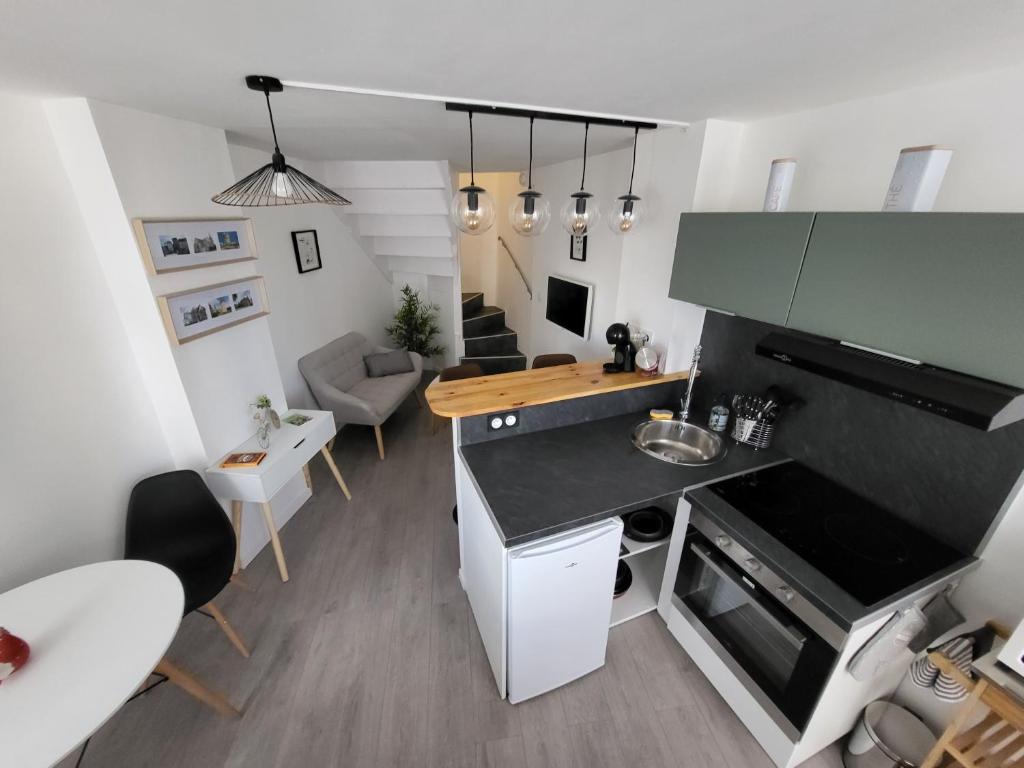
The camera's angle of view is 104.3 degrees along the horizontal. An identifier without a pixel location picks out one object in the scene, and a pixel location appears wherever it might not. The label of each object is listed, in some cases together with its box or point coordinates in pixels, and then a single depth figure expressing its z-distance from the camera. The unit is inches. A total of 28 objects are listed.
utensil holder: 75.3
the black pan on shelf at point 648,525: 76.8
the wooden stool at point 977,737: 44.7
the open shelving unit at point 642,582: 80.1
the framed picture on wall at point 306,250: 132.6
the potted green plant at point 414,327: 190.4
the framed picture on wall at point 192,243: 68.5
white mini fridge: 57.5
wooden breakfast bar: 75.5
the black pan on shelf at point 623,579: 84.0
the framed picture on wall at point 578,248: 134.6
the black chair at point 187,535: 70.4
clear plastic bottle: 80.5
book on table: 84.4
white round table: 40.8
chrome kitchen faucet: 78.2
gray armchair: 134.0
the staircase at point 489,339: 194.1
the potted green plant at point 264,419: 93.2
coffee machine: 91.5
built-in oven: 51.6
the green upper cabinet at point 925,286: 38.2
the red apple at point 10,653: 44.3
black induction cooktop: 50.9
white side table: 83.1
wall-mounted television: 132.8
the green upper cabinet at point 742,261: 54.6
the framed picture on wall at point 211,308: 73.2
